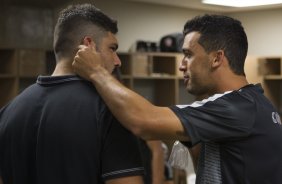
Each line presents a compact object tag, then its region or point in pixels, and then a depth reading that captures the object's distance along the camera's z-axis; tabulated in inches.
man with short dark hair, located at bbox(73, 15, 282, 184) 60.1
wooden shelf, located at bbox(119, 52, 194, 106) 215.5
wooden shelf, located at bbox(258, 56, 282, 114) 243.4
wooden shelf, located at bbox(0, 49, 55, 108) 185.2
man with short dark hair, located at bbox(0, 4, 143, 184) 55.5
